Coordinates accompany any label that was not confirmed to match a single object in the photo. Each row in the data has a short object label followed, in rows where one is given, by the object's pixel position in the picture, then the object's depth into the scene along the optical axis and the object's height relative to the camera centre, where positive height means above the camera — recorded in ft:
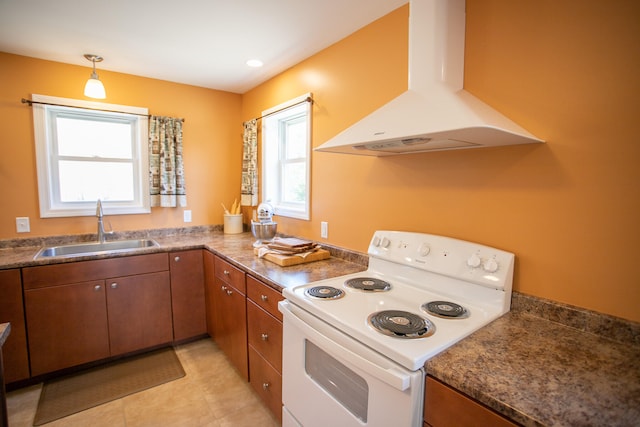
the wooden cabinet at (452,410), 2.50 -1.90
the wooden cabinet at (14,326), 6.36 -2.91
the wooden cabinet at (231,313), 6.63 -2.92
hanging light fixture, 7.29 +2.36
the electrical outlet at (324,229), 7.42 -0.99
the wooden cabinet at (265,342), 5.38 -2.88
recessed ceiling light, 7.98 +3.32
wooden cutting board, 6.34 -1.48
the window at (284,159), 9.07 +0.91
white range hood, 3.51 +1.02
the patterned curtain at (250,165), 9.85 +0.77
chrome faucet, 8.52 -0.96
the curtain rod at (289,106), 7.61 +2.23
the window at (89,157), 8.11 +0.89
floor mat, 6.31 -4.46
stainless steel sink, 7.97 -1.63
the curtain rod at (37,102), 7.68 +2.18
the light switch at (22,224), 7.86 -0.93
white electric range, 3.11 -1.61
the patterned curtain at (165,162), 9.29 +0.82
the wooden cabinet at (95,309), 6.77 -2.88
